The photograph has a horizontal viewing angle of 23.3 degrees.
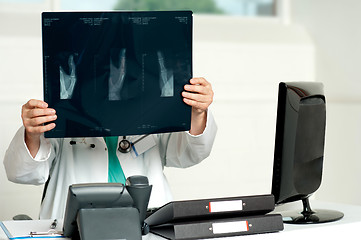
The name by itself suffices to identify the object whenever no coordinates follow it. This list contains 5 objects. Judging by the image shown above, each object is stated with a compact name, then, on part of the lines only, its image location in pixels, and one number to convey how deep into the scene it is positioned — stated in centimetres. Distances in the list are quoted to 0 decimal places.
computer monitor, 237
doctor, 245
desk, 216
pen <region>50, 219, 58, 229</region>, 220
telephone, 200
